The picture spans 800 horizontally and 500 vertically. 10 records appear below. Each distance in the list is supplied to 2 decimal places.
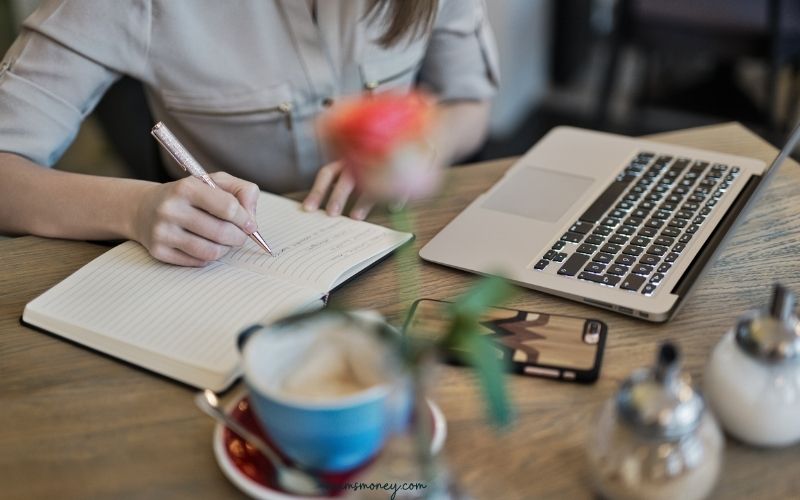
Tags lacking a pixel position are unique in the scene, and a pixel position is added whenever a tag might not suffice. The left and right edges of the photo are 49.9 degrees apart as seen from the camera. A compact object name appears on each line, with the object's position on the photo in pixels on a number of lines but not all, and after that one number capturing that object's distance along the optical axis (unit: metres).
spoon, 0.54
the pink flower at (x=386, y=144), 0.39
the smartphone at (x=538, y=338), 0.65
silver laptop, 0.74
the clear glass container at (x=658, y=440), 0.49
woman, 0.83
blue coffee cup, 0.49
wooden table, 0.57
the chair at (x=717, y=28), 2.09
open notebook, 0.68
